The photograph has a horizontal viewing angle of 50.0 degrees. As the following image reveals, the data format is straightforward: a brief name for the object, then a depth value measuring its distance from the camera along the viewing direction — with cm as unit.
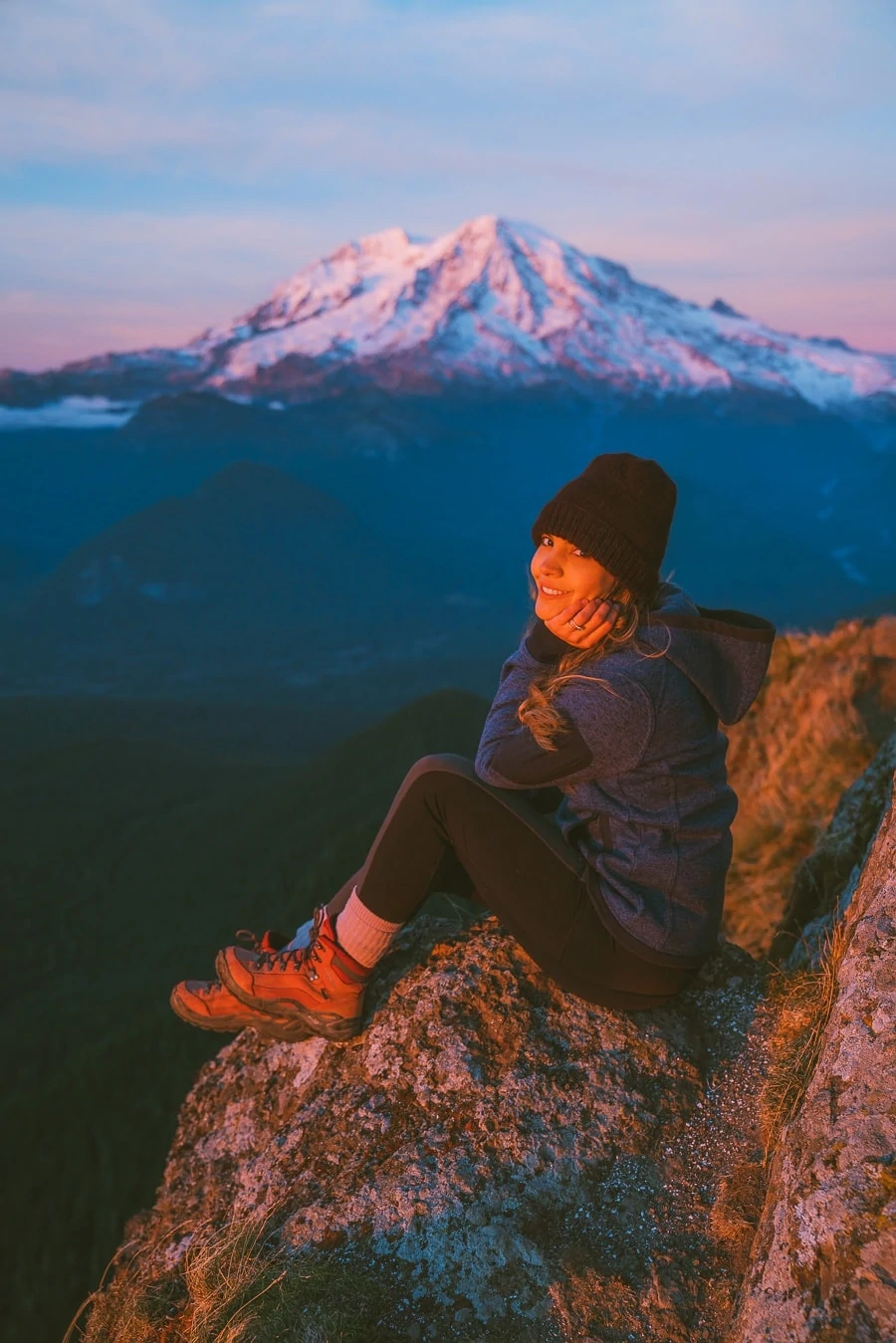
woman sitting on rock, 238
